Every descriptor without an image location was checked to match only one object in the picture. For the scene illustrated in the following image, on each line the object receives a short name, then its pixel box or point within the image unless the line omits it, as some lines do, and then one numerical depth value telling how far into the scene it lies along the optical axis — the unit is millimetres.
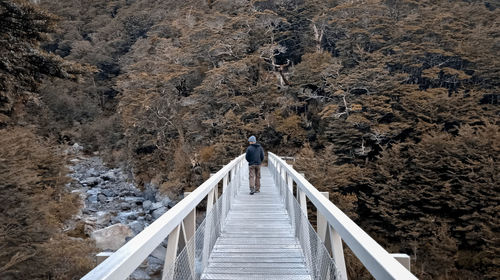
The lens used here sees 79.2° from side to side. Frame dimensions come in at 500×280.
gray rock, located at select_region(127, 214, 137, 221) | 18891
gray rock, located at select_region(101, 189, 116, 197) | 23234
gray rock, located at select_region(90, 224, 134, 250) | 13959
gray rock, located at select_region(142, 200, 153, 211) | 21250
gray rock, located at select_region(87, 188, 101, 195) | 23195
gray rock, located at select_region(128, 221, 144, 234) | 16633
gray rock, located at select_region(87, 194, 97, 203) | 21473
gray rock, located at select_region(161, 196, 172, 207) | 21188
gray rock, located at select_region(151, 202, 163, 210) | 20466
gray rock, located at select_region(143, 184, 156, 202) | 23350
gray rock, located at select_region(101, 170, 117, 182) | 28038
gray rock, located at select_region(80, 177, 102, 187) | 25700
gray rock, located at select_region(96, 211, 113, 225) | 17312
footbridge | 1390
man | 8656
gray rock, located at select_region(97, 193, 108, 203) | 21781
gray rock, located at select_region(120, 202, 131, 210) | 20755
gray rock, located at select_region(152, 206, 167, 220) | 19594
